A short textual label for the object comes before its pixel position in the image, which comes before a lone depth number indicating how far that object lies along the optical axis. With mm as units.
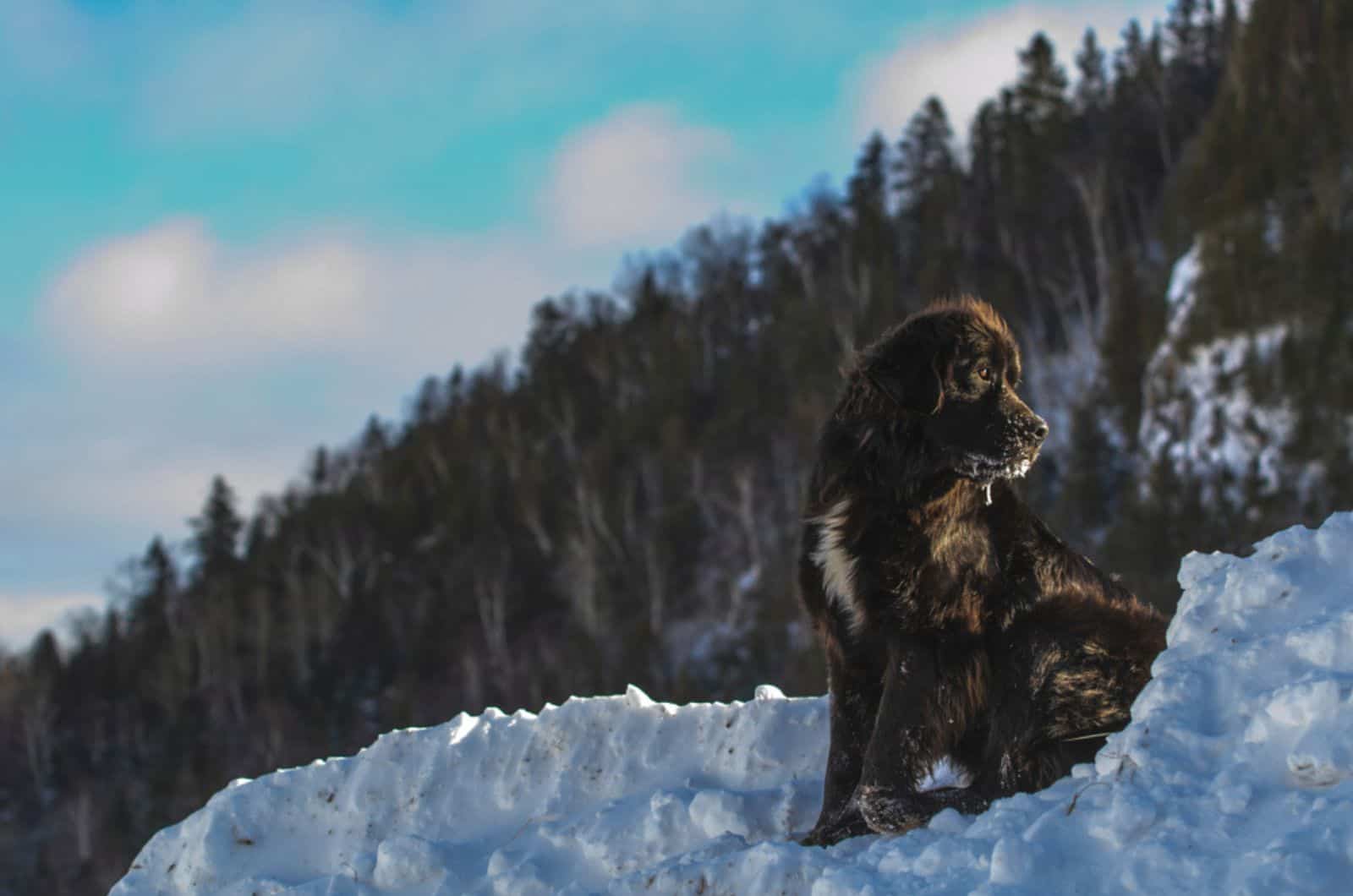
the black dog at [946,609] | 5980
